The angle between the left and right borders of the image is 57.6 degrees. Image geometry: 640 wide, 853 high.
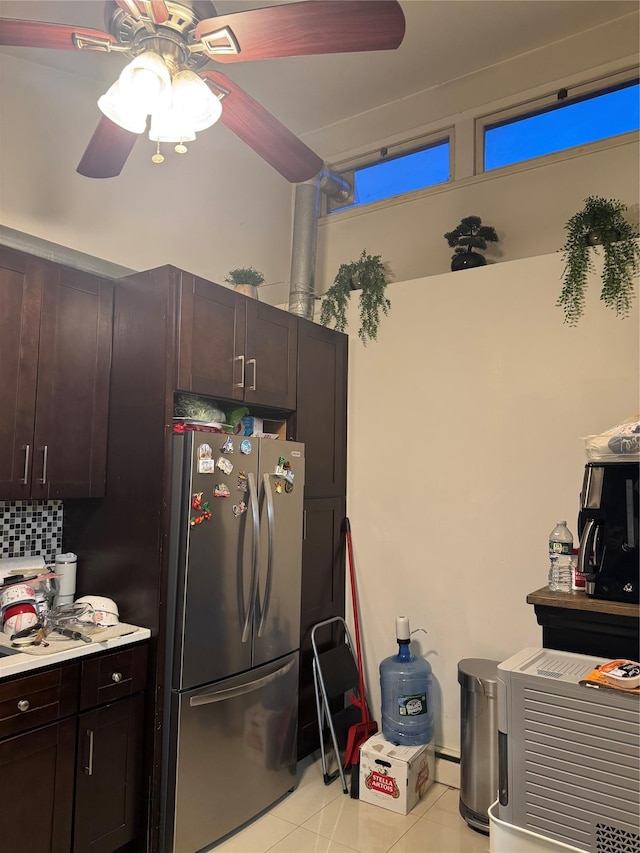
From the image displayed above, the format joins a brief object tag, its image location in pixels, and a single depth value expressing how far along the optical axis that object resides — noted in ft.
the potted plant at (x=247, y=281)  10.67
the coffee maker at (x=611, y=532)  5.70
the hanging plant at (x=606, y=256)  9.00
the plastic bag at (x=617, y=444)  5.77
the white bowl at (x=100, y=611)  7.98
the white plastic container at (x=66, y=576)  8.74
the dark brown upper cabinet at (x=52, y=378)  7.65
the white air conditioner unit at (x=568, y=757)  4.54
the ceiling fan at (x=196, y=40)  5.15
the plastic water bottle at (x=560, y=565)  6.38
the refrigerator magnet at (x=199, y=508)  7.88
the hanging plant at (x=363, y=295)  11.46
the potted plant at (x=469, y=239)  10.87
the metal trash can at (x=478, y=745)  8.53
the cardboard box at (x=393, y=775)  8.92
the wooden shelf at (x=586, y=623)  5.56
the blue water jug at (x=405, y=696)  9.68
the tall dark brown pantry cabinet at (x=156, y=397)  8.00
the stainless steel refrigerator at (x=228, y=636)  7.79
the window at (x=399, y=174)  13.03
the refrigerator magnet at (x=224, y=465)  8.26
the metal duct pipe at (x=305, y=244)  12.12
